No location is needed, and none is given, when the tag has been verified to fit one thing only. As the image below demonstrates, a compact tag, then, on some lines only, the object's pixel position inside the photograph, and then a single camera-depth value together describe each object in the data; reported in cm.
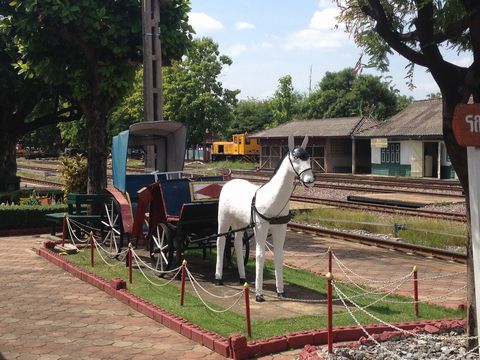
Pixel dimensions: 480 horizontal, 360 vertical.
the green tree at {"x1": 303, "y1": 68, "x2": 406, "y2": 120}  6125
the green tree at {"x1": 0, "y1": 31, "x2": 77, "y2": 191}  2161
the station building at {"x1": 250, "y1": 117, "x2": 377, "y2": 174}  4288
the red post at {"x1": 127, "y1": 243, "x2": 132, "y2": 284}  955
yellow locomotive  5825
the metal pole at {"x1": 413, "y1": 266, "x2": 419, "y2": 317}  781
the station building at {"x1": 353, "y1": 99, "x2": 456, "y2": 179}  3550
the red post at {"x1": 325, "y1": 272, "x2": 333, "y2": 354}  596
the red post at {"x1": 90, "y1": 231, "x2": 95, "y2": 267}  1129
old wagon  1015
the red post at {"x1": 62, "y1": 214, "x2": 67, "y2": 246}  1347
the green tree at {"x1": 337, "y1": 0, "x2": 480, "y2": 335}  612
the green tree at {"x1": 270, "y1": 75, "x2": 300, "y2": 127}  6762
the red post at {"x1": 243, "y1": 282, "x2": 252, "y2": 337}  667
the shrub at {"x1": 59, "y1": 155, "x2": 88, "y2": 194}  1923
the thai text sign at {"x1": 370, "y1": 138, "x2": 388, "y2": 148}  3910
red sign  516
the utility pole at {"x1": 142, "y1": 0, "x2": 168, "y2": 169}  1500
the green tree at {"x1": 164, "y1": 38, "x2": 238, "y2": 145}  5466
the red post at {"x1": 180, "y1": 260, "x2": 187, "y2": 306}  805
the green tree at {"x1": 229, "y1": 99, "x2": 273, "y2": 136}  7449
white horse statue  808
